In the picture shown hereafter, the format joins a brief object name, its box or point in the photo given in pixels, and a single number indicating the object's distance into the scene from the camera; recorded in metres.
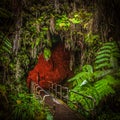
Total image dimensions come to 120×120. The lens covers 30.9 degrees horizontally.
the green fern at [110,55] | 6.39
